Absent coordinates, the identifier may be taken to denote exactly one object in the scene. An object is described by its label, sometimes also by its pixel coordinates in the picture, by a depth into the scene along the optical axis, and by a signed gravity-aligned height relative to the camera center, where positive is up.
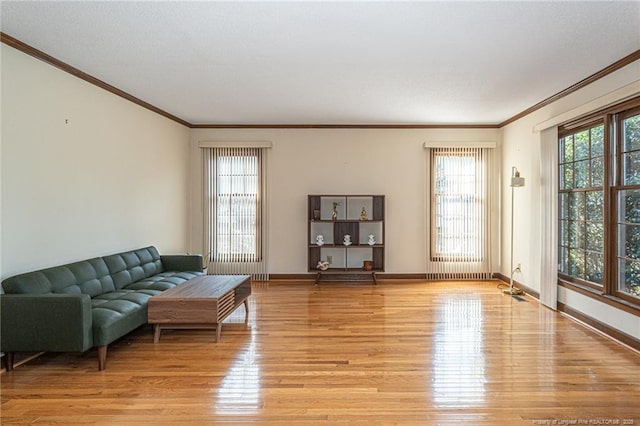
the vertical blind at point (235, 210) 7.19 +0.03
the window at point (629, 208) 3.94 +0.02
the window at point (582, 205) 4.49 +0.07
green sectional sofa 3.14 -0.84
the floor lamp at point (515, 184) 5.97 +0.40
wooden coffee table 3.89 -0.96
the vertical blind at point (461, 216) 7.14 -0.09
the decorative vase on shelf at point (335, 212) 7.05 -0.01
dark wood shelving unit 7.13 -0.37
